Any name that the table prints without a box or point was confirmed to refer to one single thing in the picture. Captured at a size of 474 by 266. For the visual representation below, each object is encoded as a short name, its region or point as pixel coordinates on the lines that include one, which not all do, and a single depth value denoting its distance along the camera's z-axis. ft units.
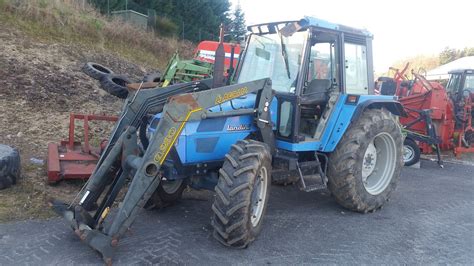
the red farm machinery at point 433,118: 34.22
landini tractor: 13.93
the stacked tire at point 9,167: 18.47
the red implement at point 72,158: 19.79
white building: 94.81
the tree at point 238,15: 83.58
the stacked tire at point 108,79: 36.17
